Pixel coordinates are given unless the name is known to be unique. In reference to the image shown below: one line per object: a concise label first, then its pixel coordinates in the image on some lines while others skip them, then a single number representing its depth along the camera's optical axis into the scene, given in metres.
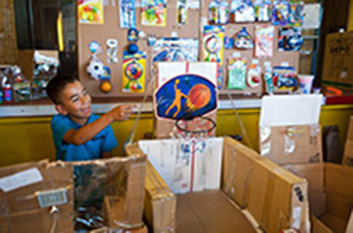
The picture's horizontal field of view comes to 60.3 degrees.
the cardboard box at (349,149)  1.48
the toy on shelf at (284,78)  2.09
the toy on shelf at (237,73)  2.00
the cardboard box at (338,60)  2.19
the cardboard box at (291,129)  1.34
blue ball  1.80
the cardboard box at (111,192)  0.71
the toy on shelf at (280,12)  2.01
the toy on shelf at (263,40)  2.00
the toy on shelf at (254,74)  2.04
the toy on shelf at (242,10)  1.94
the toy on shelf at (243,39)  1.97
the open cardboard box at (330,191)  1.37
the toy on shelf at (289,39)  2.04
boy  1.22
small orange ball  1.80
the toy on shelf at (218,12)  1.91
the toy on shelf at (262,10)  1.97
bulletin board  1.77
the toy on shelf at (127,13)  1.79
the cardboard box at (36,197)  0.62
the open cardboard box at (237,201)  0.81
